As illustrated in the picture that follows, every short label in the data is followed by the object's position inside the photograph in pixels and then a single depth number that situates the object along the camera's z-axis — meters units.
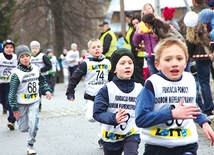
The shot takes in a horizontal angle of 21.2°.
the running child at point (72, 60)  26.30
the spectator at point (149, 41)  10.39
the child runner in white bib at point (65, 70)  27.35
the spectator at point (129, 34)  13.66
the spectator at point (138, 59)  13.34
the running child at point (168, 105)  4.59
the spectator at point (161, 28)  9.34
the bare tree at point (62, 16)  40.34
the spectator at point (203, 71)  9.86
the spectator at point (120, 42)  15.51
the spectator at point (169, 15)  10.29
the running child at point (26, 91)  8.91
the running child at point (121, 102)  6.14
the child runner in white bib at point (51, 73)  21.15
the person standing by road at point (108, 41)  14.24
